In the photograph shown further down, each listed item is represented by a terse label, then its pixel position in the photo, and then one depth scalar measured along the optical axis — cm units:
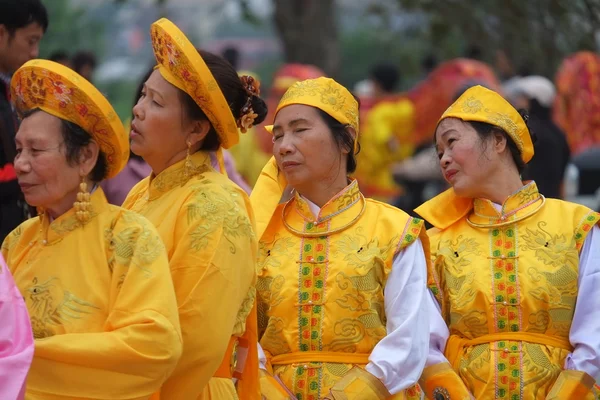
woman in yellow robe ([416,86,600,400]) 941
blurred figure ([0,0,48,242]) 1029
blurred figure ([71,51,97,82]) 1943
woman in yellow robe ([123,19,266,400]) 756
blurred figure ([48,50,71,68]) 1762
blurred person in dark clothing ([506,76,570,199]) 1791
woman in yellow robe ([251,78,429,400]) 871
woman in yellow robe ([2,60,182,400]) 693
